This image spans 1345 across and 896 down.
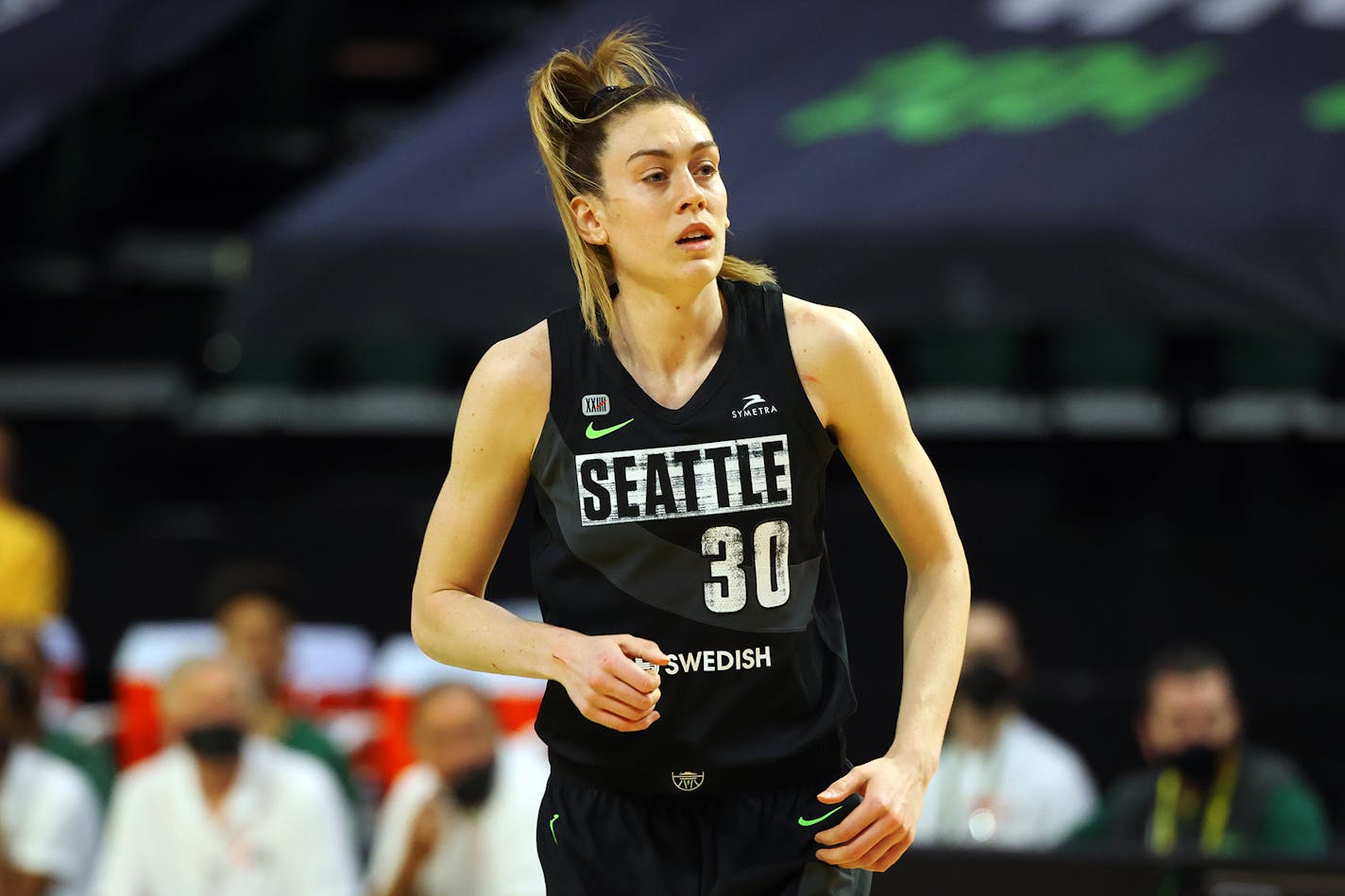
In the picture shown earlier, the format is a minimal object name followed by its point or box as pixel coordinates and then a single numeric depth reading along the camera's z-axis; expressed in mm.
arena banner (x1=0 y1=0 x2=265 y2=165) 19281
